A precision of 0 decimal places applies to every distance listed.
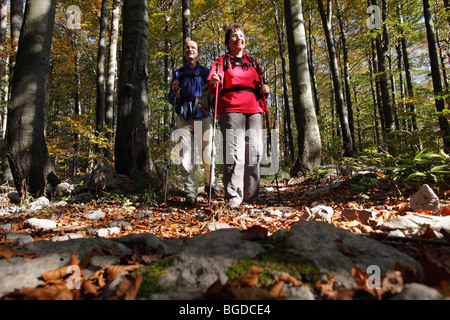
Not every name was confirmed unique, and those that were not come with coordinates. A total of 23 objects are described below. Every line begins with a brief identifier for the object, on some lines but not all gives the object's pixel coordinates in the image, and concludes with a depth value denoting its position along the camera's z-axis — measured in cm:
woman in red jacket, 379
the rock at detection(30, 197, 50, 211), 373
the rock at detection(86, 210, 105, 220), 321
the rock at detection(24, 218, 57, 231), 262
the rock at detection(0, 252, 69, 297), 111
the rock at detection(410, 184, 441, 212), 244
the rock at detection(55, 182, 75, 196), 432
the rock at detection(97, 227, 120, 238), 240
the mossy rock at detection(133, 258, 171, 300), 107
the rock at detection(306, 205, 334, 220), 260
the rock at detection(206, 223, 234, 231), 254
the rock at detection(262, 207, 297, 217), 320
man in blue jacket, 428
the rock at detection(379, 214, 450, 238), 179
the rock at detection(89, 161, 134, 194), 430
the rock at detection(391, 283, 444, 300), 86
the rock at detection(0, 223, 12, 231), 256
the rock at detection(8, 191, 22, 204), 433
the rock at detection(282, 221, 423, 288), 117
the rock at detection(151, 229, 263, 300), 109
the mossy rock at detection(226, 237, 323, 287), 114
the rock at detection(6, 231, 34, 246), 187
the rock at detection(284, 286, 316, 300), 97
